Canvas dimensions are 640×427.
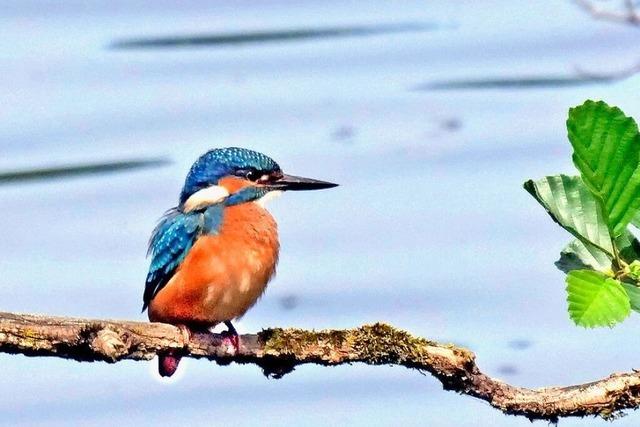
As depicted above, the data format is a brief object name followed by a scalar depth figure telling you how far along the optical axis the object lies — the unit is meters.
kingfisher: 7.21
